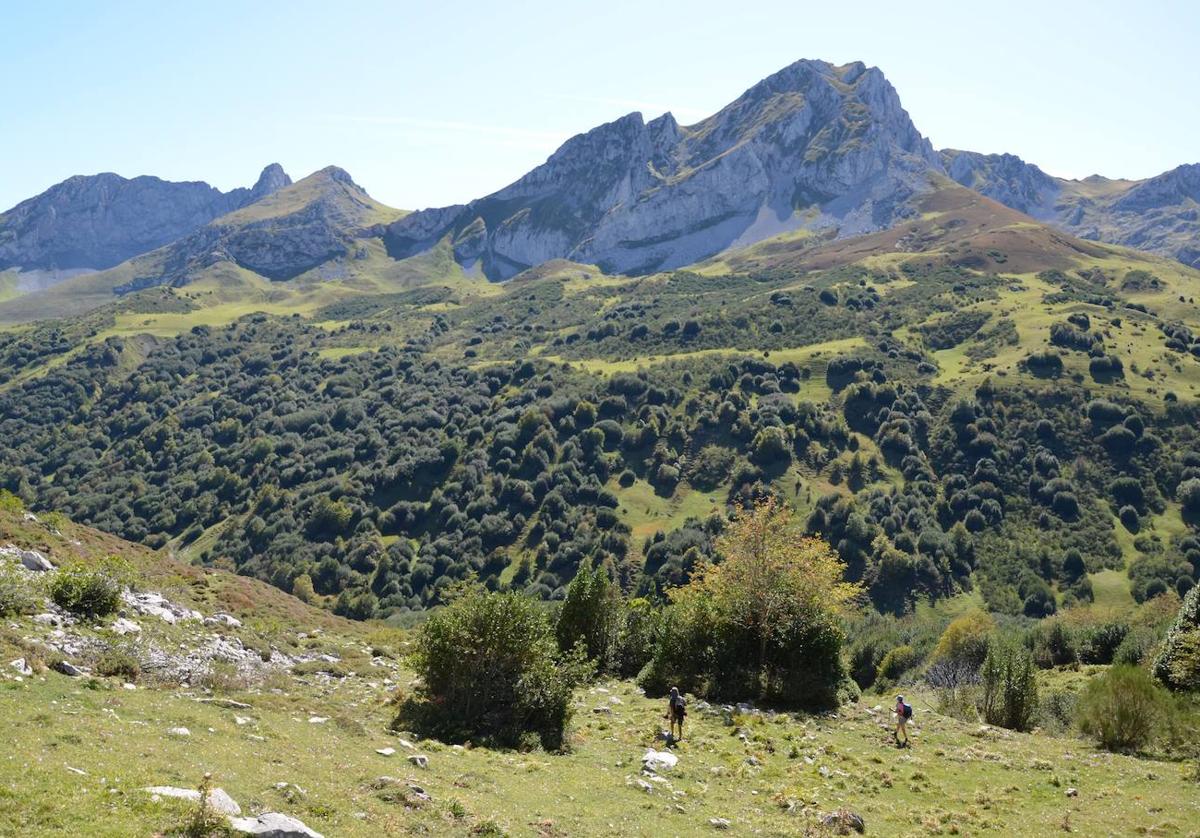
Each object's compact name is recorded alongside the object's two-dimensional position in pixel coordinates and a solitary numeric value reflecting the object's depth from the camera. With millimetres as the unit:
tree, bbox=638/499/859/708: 34188
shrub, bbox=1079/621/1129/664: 50531
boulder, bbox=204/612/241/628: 31562
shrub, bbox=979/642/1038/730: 32375
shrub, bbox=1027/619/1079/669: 52500
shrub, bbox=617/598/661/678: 40266
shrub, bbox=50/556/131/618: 25453
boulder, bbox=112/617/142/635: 25578
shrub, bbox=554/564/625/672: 39938
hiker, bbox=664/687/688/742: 25969
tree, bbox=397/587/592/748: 25516
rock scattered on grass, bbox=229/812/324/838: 11875
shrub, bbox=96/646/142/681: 22125
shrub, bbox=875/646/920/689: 59125
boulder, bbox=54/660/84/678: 20578
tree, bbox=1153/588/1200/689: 28281
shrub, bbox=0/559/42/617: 23422
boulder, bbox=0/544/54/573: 28922
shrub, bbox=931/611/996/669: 52719
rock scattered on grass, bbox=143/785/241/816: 12414
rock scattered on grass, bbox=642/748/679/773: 22344
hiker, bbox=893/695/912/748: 27219
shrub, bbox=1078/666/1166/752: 26875
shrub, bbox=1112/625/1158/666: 44219
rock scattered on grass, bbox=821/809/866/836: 18047
